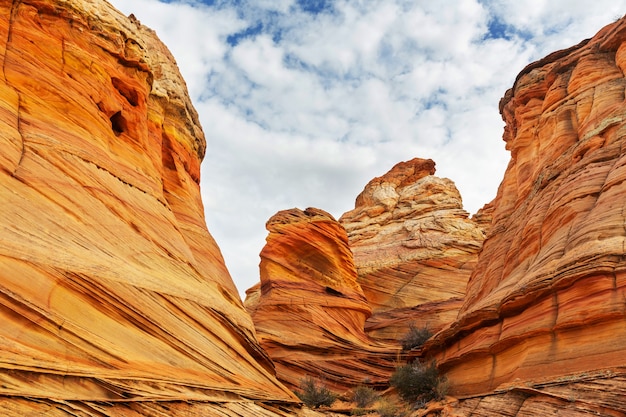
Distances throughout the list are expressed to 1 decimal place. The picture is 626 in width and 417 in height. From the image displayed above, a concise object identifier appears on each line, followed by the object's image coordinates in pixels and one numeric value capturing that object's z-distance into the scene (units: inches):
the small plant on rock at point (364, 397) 728.3
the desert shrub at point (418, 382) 652.1
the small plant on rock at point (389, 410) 602.5
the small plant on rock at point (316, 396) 750.5
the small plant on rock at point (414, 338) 964.6
